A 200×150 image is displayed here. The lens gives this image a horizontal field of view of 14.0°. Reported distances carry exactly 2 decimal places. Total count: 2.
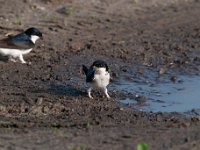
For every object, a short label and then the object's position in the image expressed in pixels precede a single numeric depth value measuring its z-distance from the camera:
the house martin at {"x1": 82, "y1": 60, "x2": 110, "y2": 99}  10.92
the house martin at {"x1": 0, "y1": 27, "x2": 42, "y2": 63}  13.09
